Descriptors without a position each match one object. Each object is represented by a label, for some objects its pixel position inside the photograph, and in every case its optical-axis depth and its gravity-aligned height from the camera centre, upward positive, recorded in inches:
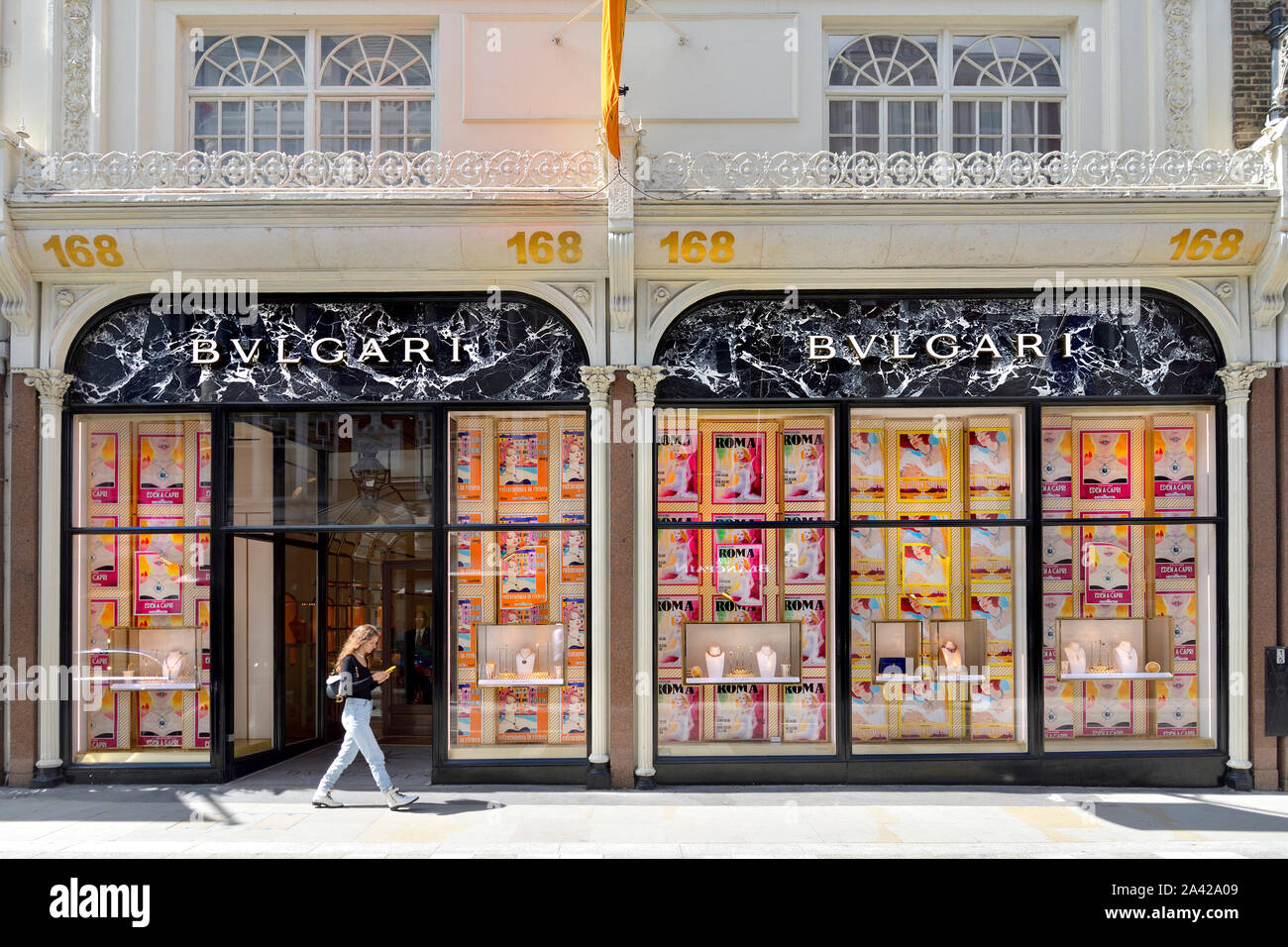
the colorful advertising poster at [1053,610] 445.1 -54.4
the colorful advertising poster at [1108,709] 439.8 -96.0
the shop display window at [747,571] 438.9 -37.3
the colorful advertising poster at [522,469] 442.6 +6.5
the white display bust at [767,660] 444.1 -75.4
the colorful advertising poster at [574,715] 432.8 -96.5
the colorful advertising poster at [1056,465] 445.4 +8.2
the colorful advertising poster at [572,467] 440.1 +7.3
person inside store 543.5 -94.6
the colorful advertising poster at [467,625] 437.1 -59.5
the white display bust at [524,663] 438.6 -75.5
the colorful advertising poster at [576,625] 436.8 -59.5
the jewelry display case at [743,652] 442.6 -72.1
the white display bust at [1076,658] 446.0 -74.8
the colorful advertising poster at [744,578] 445.7 -40.3
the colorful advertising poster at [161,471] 445.4 +5.7
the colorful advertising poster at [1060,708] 437.1 -95.0
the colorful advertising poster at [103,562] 438.9 -32.8
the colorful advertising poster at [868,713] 436.8 -96.9
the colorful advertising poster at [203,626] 441.7 -60.7
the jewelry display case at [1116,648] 445.7 -70.8
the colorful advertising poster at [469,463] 441.1 +9.0
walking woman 389.4 -90.4
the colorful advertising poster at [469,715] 433.4 -96.6
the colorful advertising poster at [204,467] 442.9 +7.4
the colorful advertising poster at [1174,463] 444.5 +9.1
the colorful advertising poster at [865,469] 445.4 +6.6
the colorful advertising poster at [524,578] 439.8 -39.7
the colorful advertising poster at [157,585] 443.2 -43.4
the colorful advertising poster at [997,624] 444.8 -60.4
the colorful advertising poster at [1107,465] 446.6 +8.3
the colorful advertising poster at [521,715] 434.0 -97.1
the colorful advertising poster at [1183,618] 442.9 -57.6
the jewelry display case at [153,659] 440.1 -74.6
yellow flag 394.9 +162.4
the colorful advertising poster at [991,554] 446.6 -30.1
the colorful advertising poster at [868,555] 445.7 -30.5
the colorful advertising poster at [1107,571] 447.2 -37.4
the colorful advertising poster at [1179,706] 438.3 -94.3
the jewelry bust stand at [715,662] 443.2 -76.0
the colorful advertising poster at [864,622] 443.8 -59.4
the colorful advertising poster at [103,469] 441.7 +6.3
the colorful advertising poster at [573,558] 438.3 -31.2
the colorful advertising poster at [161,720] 437.7 -99.9
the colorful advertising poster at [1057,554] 445.1 -30.0
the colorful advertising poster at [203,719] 436.5 -99.4
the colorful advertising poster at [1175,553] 443.8 -29.5
